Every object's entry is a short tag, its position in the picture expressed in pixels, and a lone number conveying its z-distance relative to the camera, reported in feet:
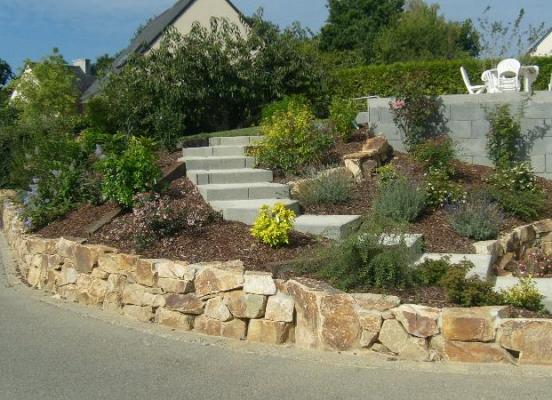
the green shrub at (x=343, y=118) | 35.68
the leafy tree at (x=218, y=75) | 44.88
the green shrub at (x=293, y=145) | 32.14
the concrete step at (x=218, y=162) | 32.68
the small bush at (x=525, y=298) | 17.54
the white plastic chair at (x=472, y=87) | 38.37
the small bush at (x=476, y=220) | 24.52
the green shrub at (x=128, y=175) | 26.55
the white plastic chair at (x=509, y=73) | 35.88
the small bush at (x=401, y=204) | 25.48
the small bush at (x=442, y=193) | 27.58
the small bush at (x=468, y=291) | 17.21
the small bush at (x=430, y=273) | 18.83
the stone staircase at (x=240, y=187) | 24.58
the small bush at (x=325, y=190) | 27.55
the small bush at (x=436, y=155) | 30.63
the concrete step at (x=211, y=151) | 35.24
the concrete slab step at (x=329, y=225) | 23.61
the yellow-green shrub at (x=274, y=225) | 22.18
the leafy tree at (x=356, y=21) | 153.07
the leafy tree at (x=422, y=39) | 120.47
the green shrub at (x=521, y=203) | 27.68
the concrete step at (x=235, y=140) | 36.29
